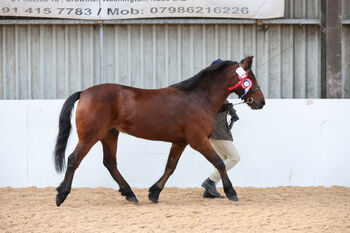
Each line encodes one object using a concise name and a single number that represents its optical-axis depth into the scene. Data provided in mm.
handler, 11695
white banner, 15750
